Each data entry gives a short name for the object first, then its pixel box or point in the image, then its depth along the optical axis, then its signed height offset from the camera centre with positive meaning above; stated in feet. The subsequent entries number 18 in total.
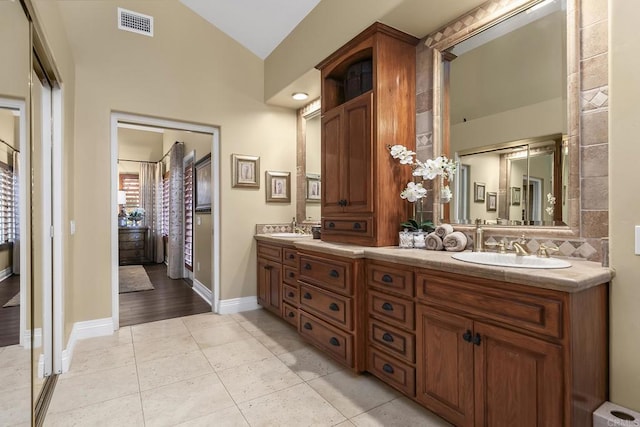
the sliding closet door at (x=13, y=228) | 4.39 -0.22
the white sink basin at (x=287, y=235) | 12.11 -0.87
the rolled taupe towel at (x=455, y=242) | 7.03 -0.67
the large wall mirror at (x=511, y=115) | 5.96 +1.96
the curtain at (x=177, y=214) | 18.84 -0.13
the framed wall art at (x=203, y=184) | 14.66 +1.26
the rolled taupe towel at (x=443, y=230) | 7.30 -0.44
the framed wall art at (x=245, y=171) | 12.30 +1.51
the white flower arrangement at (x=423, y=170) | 7.64 +0.93
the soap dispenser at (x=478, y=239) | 6.83 -0.59
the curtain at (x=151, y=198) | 25.40 +1.11
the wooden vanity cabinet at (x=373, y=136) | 7.93 +1.85
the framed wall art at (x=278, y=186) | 13.08 +0.98
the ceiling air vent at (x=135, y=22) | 10.46 +6.03
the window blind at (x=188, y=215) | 17.66 -0.19
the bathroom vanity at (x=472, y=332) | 4.23 -1.93
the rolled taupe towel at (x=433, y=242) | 7.26 -0.69
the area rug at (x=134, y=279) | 16.16 -3.68
